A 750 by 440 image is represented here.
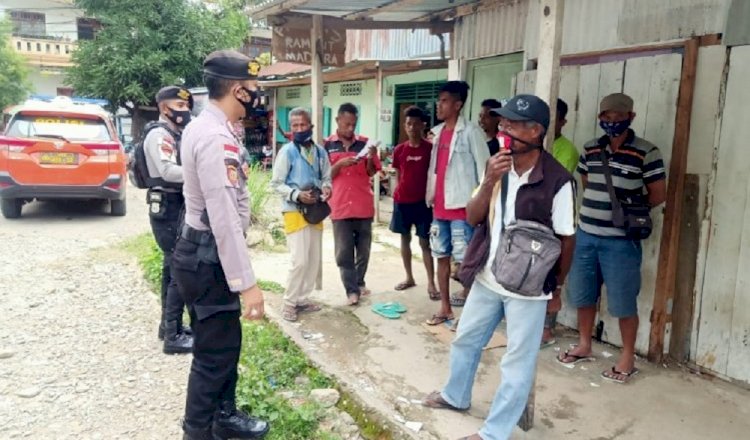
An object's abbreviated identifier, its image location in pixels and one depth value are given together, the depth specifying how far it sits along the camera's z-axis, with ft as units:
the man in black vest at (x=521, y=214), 8.58
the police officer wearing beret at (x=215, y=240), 8.43
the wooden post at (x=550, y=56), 9.28
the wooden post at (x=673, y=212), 11.85
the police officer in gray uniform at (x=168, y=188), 13.32
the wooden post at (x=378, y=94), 30.44
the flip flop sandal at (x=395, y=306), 16.34
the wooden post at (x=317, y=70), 17.38
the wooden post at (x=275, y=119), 58.14
